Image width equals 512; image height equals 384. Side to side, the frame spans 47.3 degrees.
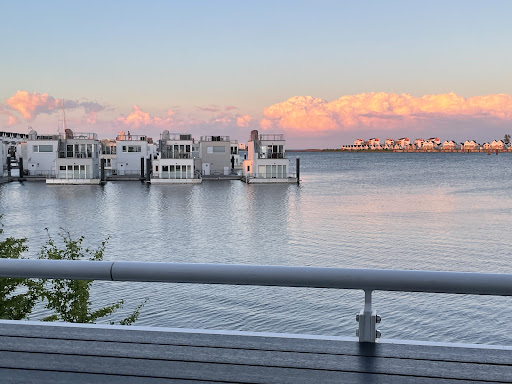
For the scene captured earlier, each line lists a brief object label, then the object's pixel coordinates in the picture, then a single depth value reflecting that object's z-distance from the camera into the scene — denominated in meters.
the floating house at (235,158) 110.80
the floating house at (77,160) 86.12
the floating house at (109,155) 110.38
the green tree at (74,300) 11.11
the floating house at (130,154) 93.25
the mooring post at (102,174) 87.62
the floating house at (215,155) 96.38
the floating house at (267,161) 86.62
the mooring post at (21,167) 91.36
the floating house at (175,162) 86.49
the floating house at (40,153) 89.88
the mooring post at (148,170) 87.65
